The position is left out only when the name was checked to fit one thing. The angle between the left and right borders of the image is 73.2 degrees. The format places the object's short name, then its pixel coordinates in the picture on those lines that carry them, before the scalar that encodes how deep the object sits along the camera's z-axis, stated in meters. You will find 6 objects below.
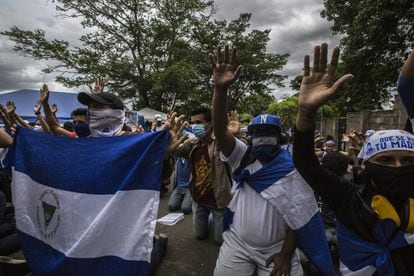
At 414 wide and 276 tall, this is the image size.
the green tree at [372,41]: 12.34
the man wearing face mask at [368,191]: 1.57
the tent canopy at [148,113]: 17.11
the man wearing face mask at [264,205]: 2.29
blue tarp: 12.85
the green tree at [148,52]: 19.34
